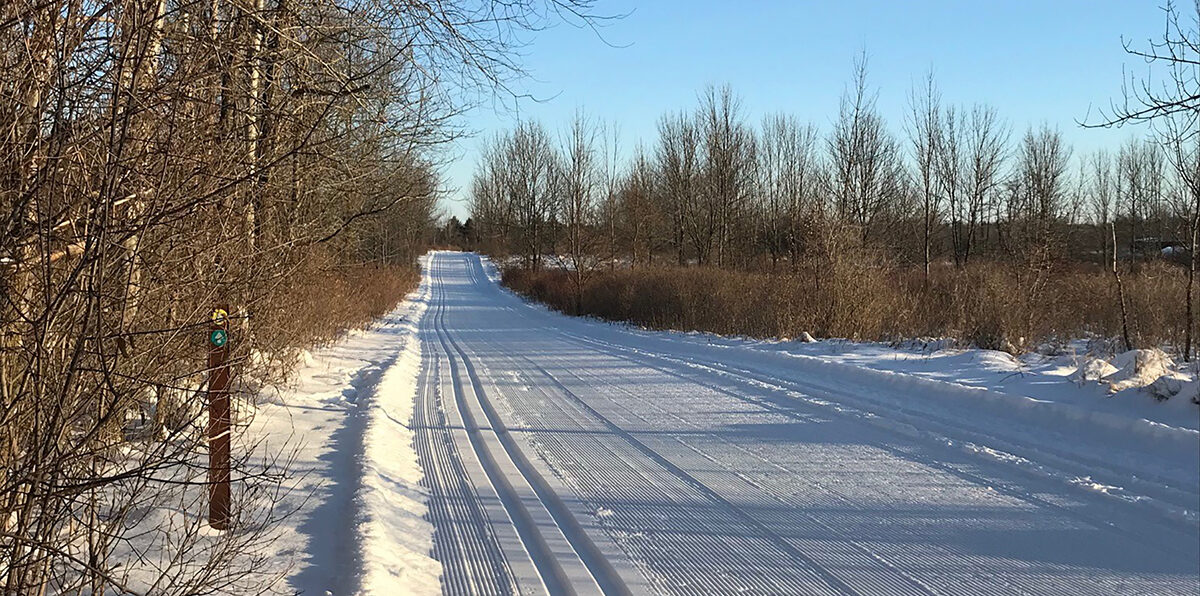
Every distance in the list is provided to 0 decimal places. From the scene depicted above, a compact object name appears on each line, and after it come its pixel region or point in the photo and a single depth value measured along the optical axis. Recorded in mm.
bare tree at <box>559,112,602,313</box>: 33719
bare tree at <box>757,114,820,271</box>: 44125
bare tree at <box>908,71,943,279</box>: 34219
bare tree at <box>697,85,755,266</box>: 35906
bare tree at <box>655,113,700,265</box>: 41031
